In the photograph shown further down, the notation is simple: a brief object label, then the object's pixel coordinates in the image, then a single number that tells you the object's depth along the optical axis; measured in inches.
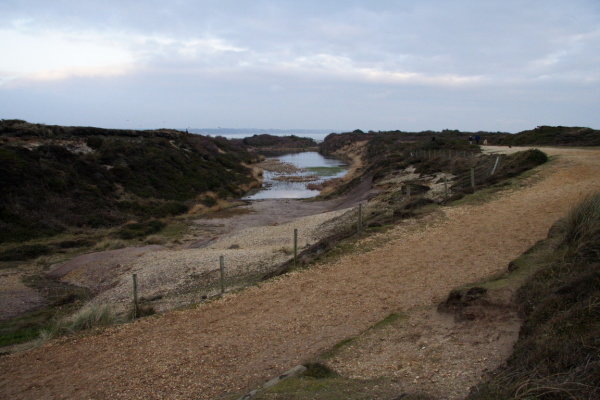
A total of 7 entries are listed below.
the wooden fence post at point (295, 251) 548.5
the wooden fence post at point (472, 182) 802.2
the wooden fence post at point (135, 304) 471.8
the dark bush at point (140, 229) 1079.0
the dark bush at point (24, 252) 881.5
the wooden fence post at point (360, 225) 614.5
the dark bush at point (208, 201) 1561.4
